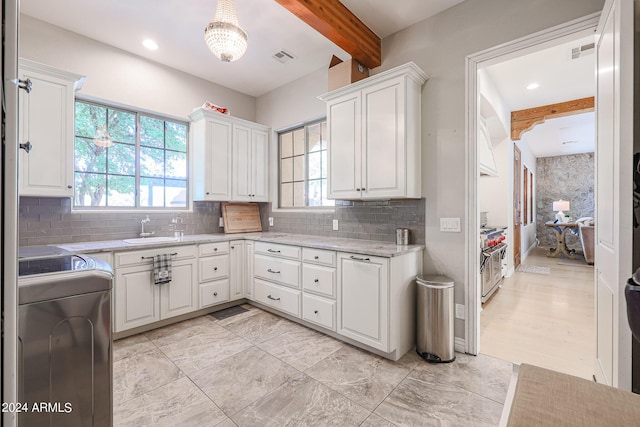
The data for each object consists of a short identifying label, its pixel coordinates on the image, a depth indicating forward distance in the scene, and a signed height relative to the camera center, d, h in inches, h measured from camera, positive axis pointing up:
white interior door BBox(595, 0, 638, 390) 50.3 +5.5
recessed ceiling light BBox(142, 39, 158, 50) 119.5 +72.4
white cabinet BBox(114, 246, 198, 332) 105.9 -31.0
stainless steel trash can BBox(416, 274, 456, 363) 91.4 -35.8
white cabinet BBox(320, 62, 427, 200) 99.7 +29.0
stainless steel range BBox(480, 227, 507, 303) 135.0 -24.5
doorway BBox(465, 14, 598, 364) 94.4 +1.7
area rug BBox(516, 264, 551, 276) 213.8 -45.1
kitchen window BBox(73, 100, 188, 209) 121.1 +25.3
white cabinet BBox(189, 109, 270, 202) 144.3 +30.0
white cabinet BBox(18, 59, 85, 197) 93.6 +28.6
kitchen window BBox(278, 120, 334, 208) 150.1 +26.4
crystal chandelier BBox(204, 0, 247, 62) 84.2 +54.1
